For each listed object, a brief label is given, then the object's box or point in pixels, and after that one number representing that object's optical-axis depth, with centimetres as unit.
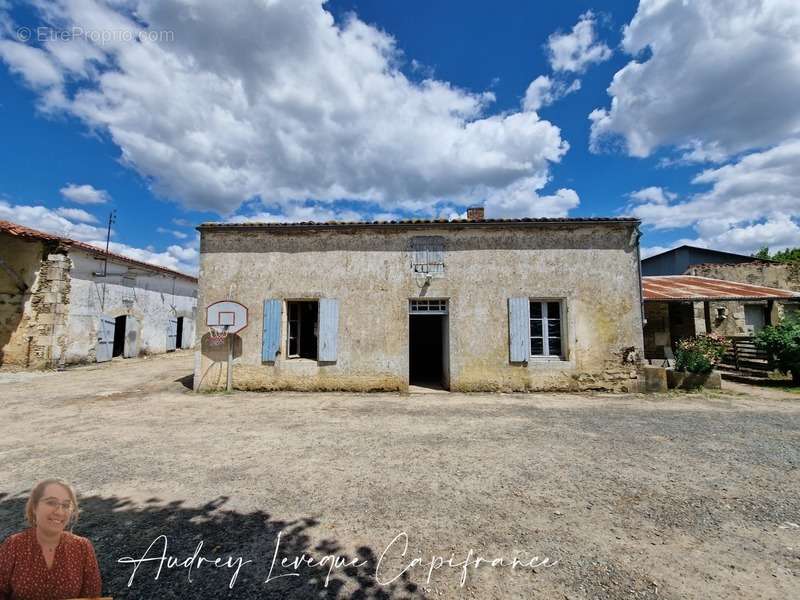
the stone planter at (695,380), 916
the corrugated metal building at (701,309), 1203
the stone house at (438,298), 914
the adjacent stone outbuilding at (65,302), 1216
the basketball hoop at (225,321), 914
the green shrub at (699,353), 912
